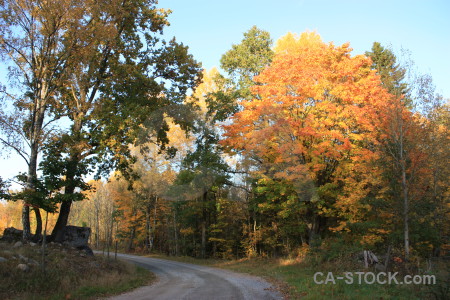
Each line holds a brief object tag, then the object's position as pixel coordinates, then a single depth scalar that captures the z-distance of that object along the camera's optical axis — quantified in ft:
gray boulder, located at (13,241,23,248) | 41.16
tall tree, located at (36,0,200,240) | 48.75
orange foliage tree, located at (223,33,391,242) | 51.08
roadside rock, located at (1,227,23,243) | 46.94
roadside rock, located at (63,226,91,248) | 54.49
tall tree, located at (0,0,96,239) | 45.65
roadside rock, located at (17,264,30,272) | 32.48
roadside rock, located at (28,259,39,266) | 35.18
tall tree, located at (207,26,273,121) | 75.41
